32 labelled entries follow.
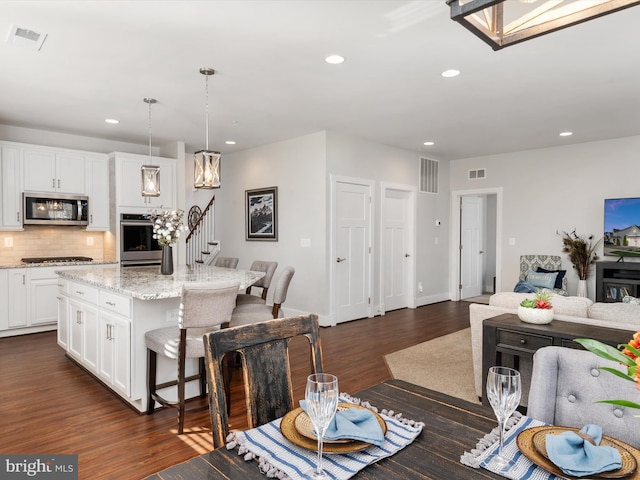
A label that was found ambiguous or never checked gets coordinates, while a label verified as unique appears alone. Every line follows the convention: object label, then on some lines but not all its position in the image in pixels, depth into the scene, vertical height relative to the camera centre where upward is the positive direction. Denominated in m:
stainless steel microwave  5.57 +0.30
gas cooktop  5.70 -0.41
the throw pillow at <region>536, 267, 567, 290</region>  6.38 -0.72
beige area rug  3.61 -1.36
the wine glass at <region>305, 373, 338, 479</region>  0.95 -0.41
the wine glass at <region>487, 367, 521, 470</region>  1.01 -0.40
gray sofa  2.76 -0.60
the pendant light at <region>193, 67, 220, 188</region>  3.68 +0.56
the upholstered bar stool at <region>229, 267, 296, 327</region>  3.48 -0.72
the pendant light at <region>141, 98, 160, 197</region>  4.31 +0.52
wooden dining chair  1.23 -0.45
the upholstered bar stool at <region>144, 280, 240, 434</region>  2.64 -0.67
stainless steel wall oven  6.16 -0.17
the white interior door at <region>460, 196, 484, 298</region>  8.37 -0.33
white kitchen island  3.00 -0.70
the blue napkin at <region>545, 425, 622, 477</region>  0.92 -0.52
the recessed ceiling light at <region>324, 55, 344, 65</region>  3.36 +1.41
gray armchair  1.22 -0.50
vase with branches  6.35 -0.34
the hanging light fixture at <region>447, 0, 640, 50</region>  0.92 +0.50
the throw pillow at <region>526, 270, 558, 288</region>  6.34 -0.76
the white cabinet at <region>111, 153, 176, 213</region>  6.12 +0.73
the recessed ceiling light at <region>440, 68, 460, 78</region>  3.65 +1.41
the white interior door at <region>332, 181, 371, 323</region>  5.98 -0.30
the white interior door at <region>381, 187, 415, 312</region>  6.91 -0.31
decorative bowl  2.80 -0.57
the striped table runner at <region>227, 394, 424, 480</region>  0.95 -0.55
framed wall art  6.56 +0.27
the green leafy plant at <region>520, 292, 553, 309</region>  2.84 -0.49
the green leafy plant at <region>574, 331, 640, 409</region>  0.64 -0.20
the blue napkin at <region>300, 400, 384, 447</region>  1.05 -0.52
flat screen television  5.97 +0.12
